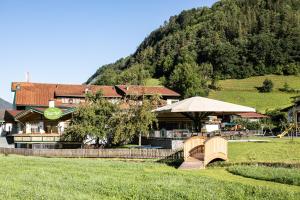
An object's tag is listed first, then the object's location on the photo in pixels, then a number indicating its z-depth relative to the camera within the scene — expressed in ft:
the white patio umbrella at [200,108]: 139.85
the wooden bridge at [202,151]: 113.09
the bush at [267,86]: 395.75
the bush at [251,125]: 236.02
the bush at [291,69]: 449.89
